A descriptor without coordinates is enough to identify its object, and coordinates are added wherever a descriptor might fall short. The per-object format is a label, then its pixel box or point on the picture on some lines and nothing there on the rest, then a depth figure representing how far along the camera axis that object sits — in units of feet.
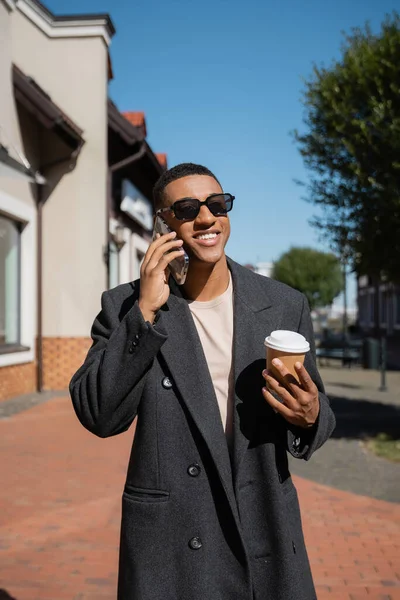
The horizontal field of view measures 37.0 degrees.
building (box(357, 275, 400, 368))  138.31
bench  59.57
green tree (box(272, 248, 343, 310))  184.03
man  5.47
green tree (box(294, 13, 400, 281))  23.09
